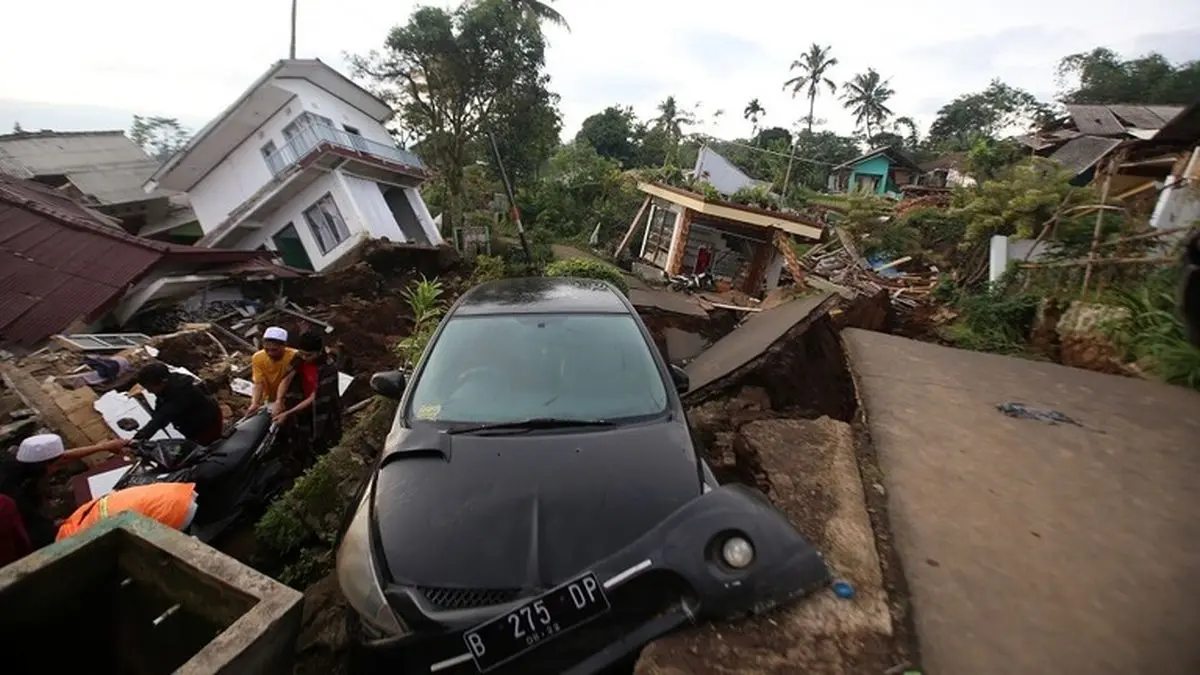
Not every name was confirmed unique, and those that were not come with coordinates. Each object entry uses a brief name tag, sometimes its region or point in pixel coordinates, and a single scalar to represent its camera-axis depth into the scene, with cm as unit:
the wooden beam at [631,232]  1917
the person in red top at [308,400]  470
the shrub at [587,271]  1084
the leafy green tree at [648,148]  3694
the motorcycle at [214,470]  361
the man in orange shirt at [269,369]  477
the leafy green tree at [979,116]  3966
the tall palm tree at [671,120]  4084
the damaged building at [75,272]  809
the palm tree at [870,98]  4316
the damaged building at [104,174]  1700
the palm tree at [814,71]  3853
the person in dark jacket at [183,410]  395
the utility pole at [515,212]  1883
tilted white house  1627
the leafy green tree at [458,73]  1873
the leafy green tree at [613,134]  3625
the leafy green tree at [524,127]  2086
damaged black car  176
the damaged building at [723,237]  1492
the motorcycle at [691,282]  1469
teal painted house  3591
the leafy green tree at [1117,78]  2773
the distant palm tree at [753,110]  4609
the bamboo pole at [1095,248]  609
